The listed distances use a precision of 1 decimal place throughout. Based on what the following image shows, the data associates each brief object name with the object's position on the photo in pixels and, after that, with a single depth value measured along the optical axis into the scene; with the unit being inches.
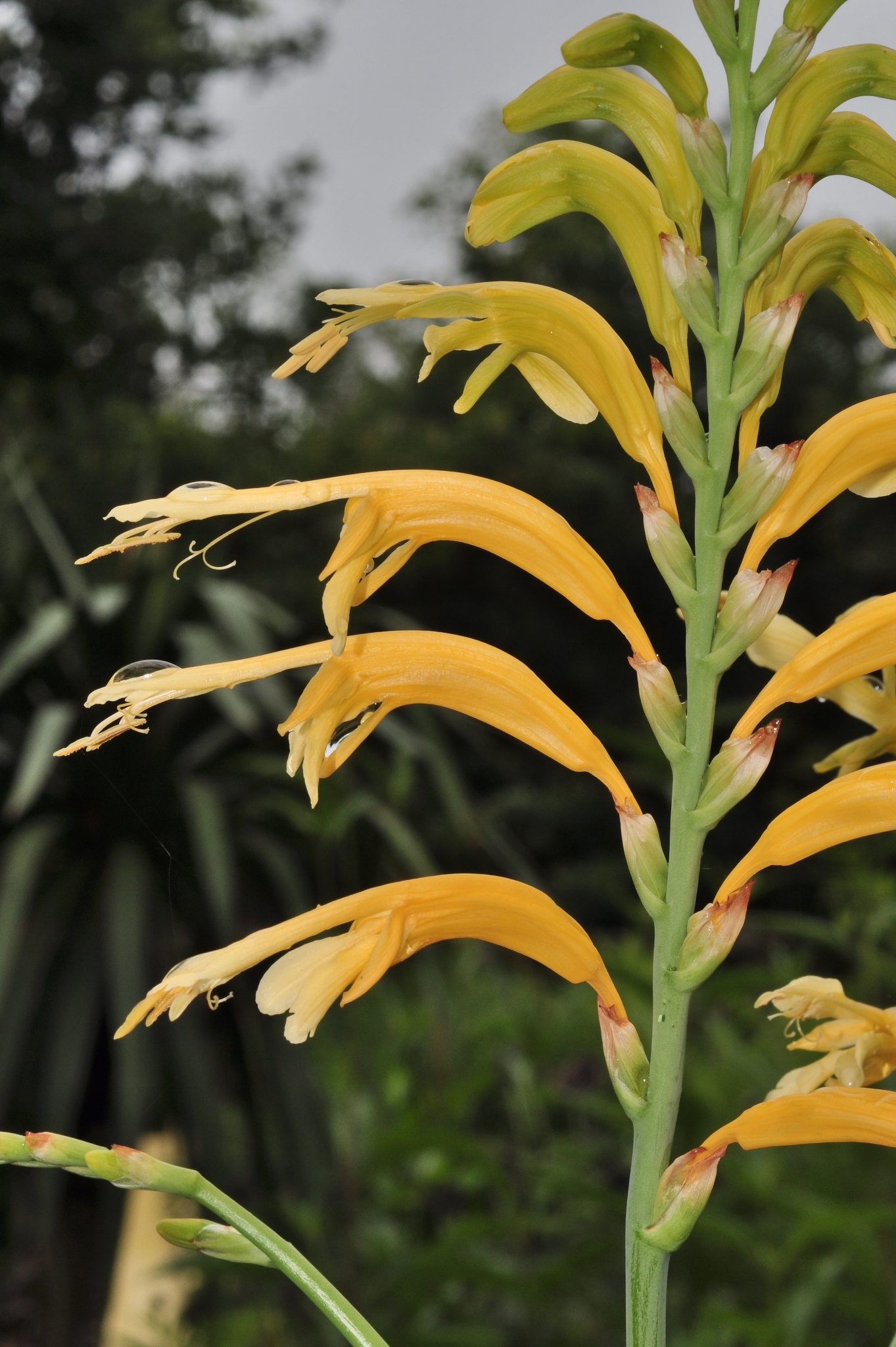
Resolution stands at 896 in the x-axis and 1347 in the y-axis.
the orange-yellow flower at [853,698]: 16.2
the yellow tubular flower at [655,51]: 15.2
